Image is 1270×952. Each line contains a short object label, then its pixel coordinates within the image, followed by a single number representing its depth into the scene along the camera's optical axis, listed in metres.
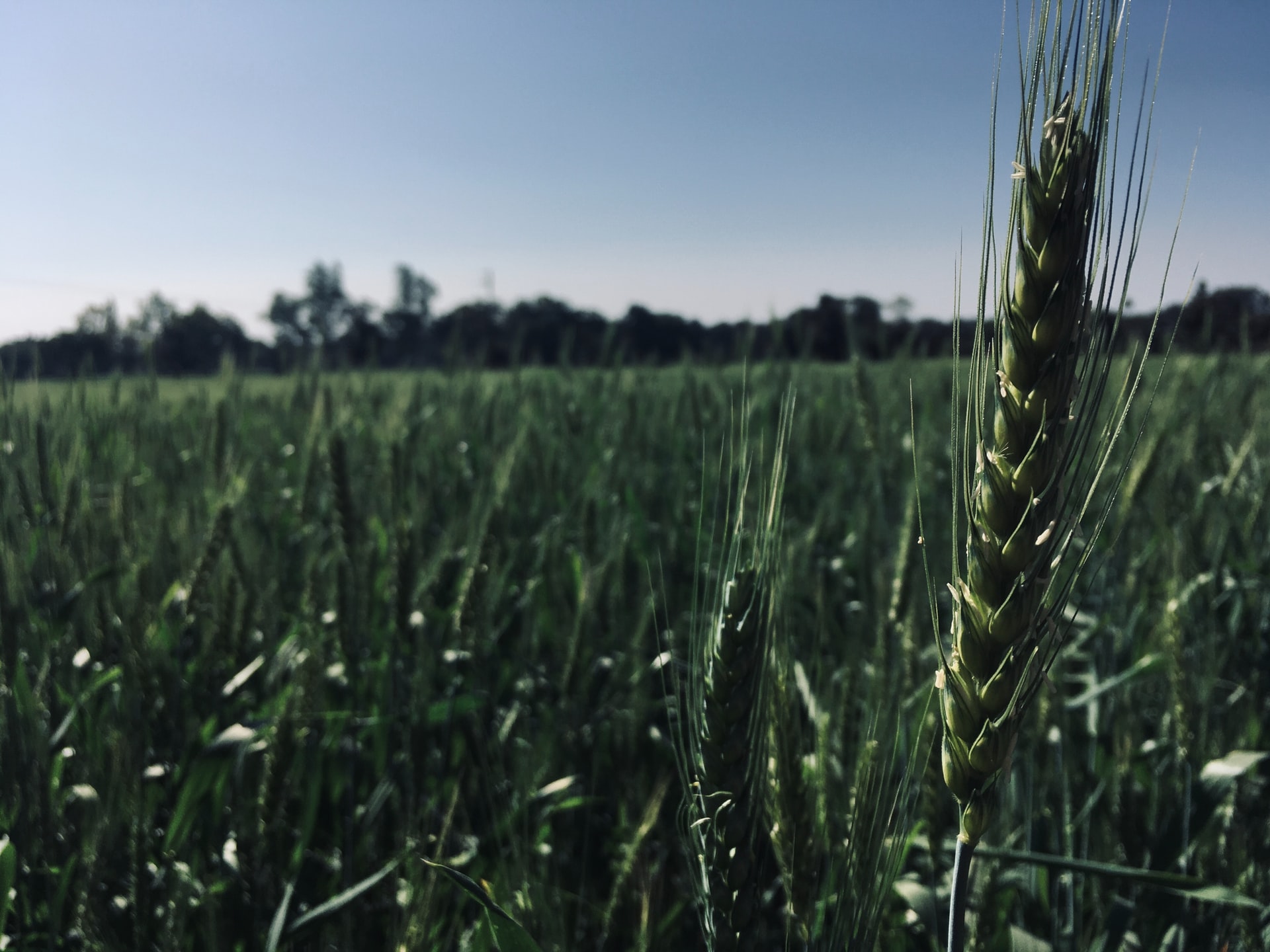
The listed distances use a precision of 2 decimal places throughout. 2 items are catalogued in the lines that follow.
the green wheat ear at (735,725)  0.19
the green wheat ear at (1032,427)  0.16
